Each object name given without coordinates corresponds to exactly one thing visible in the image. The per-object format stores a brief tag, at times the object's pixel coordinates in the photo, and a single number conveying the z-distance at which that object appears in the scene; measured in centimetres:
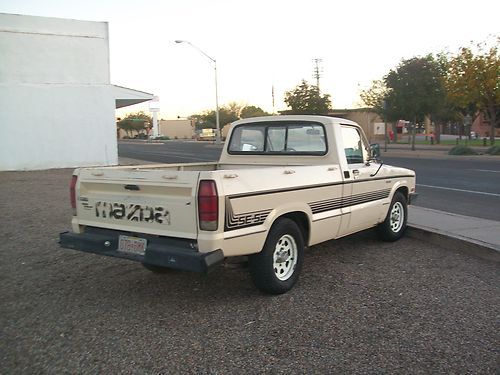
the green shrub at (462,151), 2833
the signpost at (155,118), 9602
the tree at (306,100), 4538
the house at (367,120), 6653
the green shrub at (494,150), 2773
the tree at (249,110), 10134
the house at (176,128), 12588
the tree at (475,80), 3030
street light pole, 4229
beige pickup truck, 415
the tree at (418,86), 3400
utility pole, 7398
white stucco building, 1936
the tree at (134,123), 13000
